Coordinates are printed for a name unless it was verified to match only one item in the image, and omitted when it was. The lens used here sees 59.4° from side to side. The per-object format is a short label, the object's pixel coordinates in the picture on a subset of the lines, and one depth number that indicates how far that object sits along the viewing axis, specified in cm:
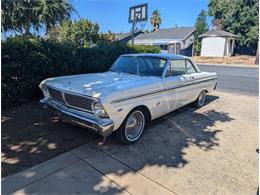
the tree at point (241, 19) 3123
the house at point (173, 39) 3297
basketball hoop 1092
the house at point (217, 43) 3184
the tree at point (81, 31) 2825
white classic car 349
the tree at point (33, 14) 1108
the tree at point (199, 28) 3606
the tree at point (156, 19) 5456
